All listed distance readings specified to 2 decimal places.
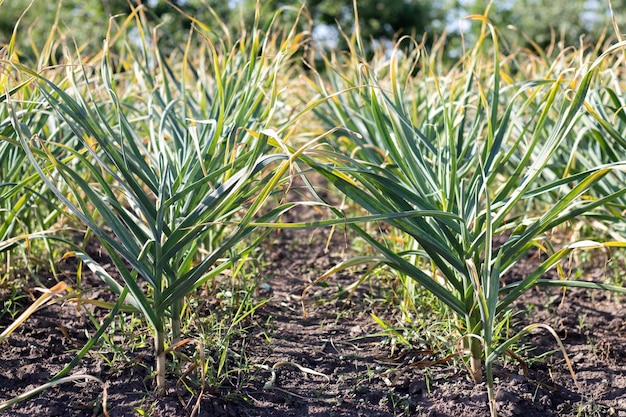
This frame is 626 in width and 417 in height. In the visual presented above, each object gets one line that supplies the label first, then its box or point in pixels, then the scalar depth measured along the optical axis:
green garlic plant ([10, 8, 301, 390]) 1.43
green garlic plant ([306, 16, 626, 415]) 1.45
